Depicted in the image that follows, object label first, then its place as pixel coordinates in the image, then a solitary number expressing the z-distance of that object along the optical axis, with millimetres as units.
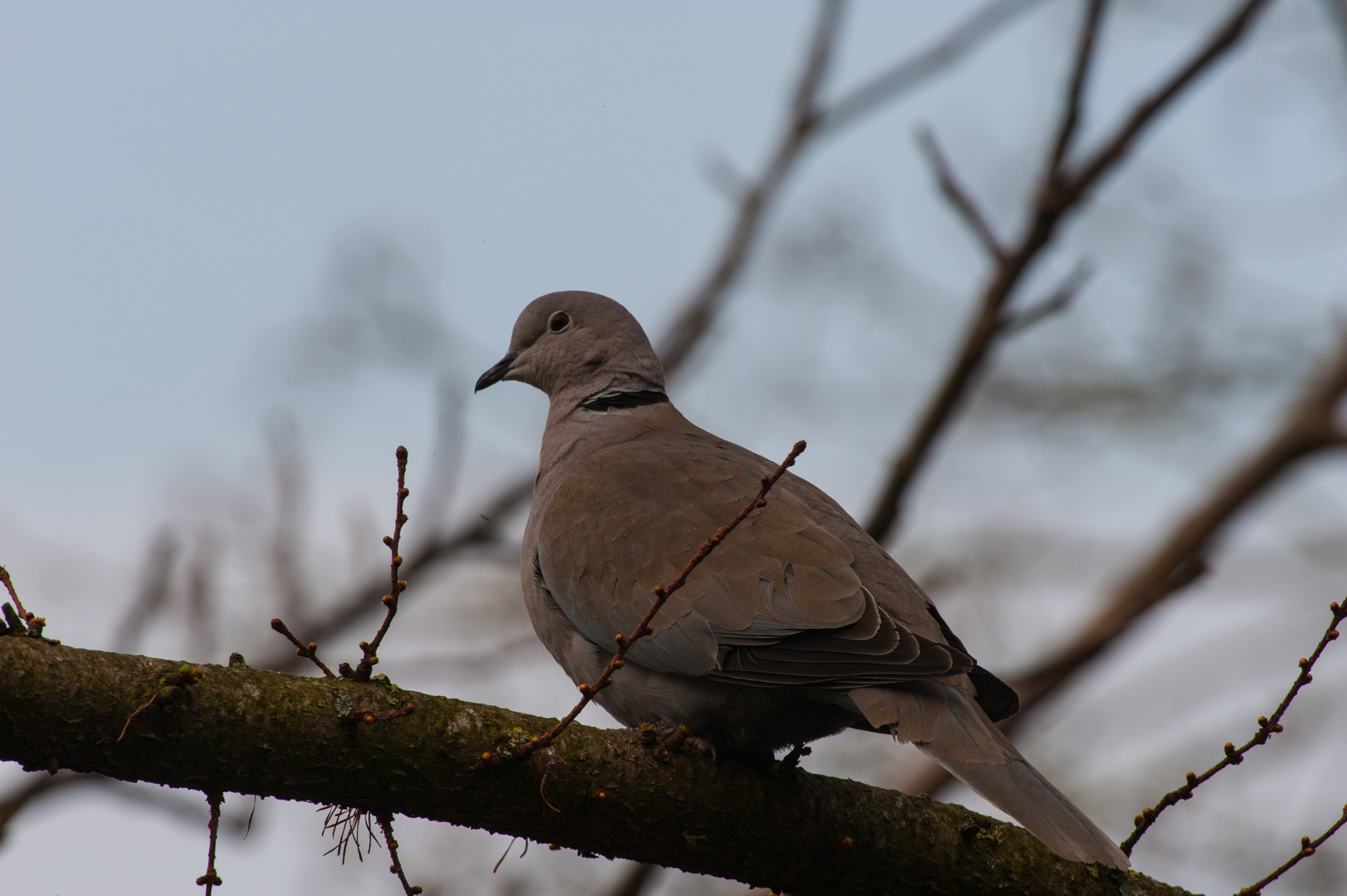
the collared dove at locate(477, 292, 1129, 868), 5934
